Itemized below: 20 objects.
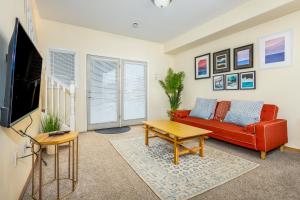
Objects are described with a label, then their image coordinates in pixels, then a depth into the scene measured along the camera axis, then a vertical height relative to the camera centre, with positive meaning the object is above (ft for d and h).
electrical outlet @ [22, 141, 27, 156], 5.54 -1.84
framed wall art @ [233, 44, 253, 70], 11.06 +3.06
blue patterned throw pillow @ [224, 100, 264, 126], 9.44 -0.93
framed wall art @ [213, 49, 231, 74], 12.60 +3.07
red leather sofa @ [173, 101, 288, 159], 7.84 -1.88
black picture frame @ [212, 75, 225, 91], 12.99 +1.27
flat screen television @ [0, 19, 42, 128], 3.36 +0.51
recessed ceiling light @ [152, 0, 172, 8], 9.24 +5.76
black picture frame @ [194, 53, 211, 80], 14.14 +3.13
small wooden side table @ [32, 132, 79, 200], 4.61 -1.30
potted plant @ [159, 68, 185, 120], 16.48 +1.22
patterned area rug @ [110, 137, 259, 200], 5.55 -3.15
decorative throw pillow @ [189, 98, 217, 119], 12.47 -0.88
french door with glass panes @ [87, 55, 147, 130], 14.32 +0.63
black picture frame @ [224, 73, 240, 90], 11.91 +1.33
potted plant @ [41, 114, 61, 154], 8.63 -1.47
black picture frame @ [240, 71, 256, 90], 10.96 +1.36
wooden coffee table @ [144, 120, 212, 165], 7.43 -1.73
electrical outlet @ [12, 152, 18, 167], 4.59 -1.81
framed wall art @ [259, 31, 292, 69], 9.30 +3.04
